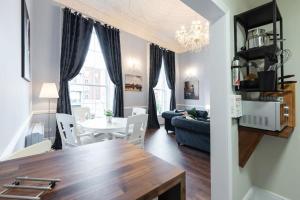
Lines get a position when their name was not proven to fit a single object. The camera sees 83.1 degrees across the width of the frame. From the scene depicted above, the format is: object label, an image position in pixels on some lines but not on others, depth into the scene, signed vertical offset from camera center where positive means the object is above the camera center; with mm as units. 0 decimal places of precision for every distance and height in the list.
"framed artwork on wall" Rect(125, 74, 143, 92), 5781 +629
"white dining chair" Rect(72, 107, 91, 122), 3626 -262
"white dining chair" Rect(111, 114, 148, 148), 2336 -439
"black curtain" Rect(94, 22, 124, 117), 4900 +1343
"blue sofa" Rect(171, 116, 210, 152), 3350 -712
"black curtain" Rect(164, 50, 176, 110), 7023 +1217
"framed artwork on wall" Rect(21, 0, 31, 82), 2098 +840
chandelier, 4215 +1644
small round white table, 2487 -392
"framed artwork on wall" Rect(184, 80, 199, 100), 7027 +432
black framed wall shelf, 1351 +718
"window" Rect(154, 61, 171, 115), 7012 +260
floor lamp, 3442 +215
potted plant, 3002 -255
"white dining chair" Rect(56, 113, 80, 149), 2318 -404
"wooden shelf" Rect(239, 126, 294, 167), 1603 -411
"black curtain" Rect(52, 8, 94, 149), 4090 +1249
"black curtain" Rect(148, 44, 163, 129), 6324 +610
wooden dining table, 596 -313
